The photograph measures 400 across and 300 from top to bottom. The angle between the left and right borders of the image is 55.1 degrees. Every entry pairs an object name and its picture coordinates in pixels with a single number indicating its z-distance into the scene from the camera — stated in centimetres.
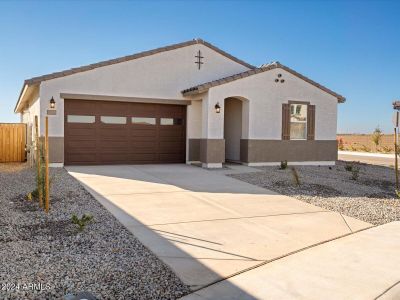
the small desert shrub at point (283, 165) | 1464
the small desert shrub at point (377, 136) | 3456
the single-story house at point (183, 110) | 1477
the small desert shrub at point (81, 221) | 591
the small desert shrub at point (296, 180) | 1076
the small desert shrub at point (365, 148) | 3537
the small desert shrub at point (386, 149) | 3293
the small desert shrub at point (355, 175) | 1264
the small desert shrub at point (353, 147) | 3678
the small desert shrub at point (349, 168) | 1447
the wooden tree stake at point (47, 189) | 704
